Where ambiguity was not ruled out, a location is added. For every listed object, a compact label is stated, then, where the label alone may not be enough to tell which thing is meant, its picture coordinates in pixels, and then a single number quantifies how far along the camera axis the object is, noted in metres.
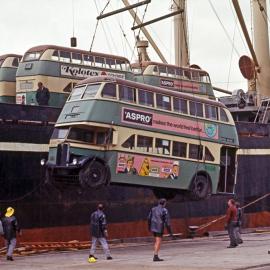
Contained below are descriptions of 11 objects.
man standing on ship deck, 25.88
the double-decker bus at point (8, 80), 30.56
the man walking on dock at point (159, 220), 17.45
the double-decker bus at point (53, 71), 27.80
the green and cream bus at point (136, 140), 19.05
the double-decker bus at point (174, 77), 34.72
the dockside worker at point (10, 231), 18.72
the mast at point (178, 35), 43.27
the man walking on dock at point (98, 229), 17.86
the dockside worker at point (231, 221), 21.14
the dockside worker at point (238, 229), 21.64
